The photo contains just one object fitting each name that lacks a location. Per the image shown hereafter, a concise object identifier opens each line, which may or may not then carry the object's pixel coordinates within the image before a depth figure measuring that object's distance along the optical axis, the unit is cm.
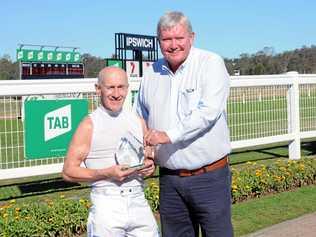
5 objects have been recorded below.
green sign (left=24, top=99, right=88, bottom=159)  679
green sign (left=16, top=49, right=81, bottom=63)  4219
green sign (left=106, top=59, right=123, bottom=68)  2144
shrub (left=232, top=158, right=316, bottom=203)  709
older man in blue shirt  330
